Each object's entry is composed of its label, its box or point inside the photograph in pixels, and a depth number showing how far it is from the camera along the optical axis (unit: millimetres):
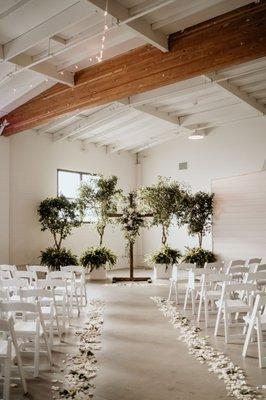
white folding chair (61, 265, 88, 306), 6789
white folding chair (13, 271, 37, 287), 5711
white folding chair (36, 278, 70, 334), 4906
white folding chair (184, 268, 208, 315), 6359
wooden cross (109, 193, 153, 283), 10367
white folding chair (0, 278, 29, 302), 4793
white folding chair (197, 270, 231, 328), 5227
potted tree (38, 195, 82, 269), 10086
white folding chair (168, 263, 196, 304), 7045
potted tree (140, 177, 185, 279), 10430
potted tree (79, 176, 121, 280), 10445
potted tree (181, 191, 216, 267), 11055
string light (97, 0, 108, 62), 5121
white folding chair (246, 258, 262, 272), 6359
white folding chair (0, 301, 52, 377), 3383
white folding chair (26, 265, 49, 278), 6373
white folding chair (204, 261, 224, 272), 6959
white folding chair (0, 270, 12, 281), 6177
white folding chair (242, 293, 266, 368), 3898
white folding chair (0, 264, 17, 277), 6630
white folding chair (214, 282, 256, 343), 4488
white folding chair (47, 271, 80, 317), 5897
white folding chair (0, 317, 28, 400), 2975
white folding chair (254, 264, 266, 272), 6351
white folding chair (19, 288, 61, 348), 3975
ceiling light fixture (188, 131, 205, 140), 10016
